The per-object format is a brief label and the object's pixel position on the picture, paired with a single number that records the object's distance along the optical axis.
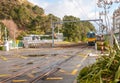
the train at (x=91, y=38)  35.99
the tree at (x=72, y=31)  52.52
